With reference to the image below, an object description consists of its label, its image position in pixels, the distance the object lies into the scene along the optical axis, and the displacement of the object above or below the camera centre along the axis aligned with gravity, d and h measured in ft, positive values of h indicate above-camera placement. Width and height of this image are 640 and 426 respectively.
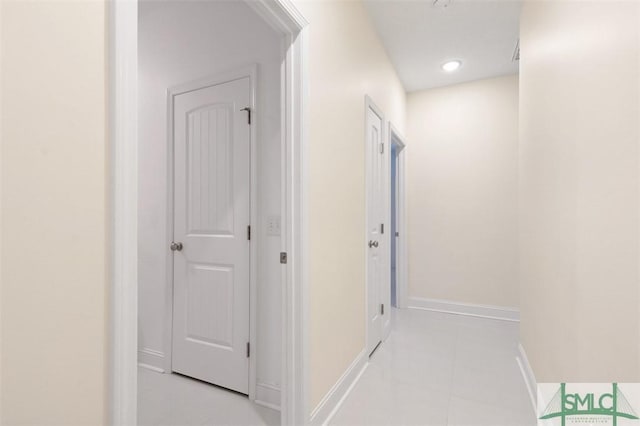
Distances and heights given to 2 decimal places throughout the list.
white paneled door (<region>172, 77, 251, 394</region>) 6.67 -0.49
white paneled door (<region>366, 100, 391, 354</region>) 8.49 -0.63
